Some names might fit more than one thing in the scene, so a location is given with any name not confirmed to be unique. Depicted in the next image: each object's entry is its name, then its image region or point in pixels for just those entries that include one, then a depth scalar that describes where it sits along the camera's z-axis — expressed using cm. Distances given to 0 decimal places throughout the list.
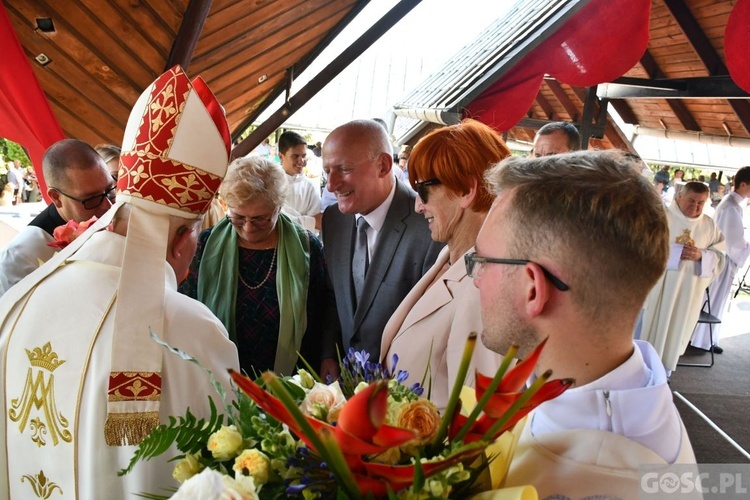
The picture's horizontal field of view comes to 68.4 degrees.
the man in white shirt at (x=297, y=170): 528
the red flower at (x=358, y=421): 54
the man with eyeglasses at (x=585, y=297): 88
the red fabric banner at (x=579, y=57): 518
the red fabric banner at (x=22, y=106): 322
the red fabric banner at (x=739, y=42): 405
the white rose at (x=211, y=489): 64
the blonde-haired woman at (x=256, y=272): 237
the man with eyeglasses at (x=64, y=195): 248
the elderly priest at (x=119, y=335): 126
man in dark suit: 245
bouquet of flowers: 61
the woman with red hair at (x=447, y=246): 168
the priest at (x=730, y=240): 696
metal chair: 607
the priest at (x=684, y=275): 567
